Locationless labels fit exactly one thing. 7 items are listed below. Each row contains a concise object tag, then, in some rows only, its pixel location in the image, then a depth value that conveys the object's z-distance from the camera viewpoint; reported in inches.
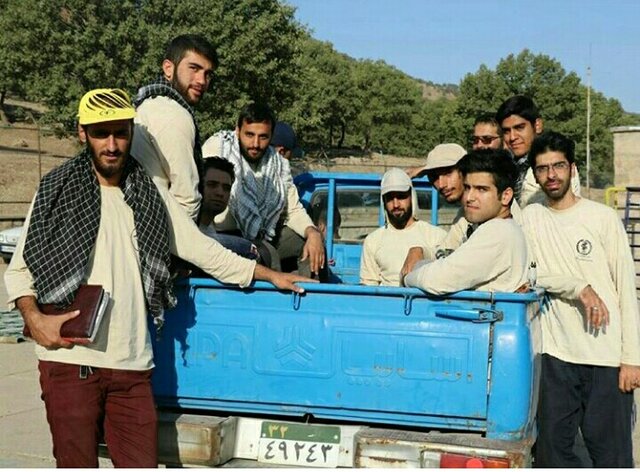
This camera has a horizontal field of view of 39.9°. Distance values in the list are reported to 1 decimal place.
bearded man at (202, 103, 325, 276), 202.5
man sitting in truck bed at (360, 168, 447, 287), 201.9
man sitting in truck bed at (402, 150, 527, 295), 137.3
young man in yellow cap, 131.3
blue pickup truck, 133.0
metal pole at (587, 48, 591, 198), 2146.9
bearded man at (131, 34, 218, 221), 153.7
